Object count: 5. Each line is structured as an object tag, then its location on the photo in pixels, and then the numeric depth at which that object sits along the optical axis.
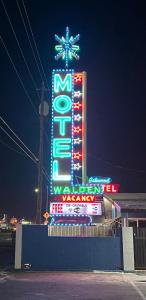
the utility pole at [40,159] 24.77
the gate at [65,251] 22.48
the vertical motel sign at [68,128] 30.36
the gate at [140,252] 22.44
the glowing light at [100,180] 57.22
